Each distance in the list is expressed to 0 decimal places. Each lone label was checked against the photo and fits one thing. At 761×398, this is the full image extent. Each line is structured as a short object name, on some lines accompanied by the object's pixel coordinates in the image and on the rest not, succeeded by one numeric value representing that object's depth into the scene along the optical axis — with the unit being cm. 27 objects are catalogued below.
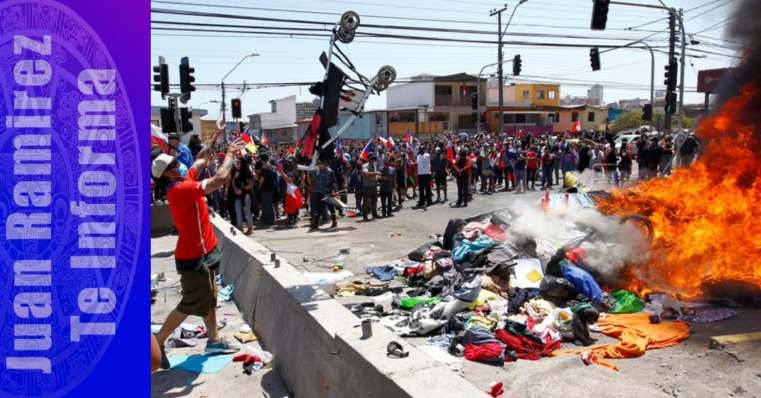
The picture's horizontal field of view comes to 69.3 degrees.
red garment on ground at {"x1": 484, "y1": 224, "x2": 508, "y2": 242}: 883
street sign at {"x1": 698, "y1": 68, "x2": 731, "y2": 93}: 1672
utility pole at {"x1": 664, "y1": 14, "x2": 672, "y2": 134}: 2267
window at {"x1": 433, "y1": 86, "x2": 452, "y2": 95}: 5703
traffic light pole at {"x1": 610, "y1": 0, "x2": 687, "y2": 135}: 1761
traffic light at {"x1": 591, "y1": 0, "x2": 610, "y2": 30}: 1730
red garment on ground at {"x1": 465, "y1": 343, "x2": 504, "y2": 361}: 531
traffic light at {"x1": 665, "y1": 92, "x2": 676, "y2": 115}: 2266
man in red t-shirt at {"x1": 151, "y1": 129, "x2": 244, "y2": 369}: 481
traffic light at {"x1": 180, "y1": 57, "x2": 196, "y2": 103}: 1697
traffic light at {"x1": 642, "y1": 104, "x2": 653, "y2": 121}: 2505
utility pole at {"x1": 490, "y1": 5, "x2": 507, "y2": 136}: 2884
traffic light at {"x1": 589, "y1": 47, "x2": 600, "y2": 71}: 2438
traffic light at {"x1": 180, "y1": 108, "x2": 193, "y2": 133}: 1681
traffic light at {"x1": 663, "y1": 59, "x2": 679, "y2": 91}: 2196
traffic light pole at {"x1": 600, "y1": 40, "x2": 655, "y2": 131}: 3242
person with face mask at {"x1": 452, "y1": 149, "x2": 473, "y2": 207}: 1666
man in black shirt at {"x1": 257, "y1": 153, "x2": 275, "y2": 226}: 1383
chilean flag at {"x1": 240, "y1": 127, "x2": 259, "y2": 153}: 1618
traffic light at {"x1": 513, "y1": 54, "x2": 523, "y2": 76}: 2850
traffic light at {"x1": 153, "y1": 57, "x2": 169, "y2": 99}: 1622
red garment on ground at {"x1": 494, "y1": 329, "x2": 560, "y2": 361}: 545
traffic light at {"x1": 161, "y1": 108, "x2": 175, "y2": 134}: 1622
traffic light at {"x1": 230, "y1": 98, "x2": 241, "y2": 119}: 2511
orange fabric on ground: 540
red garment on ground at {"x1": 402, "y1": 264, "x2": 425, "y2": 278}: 838
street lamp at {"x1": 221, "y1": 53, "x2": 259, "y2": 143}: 3984
